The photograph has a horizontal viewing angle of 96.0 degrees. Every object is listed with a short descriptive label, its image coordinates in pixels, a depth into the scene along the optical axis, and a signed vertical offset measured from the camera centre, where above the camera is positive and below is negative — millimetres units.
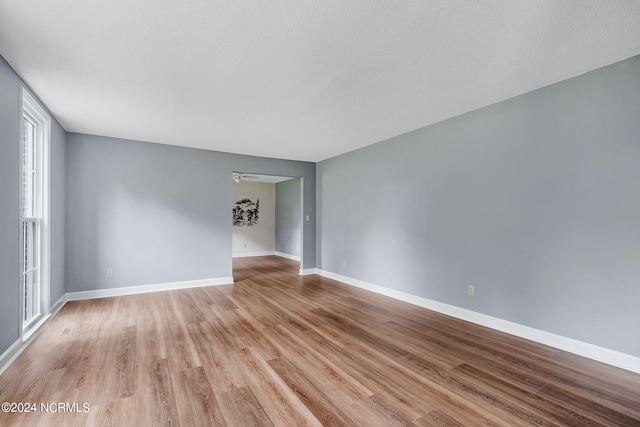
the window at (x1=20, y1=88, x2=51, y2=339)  3094 -20
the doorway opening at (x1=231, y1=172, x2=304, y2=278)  8727 -114
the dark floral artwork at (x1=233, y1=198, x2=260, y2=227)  9125 +47
